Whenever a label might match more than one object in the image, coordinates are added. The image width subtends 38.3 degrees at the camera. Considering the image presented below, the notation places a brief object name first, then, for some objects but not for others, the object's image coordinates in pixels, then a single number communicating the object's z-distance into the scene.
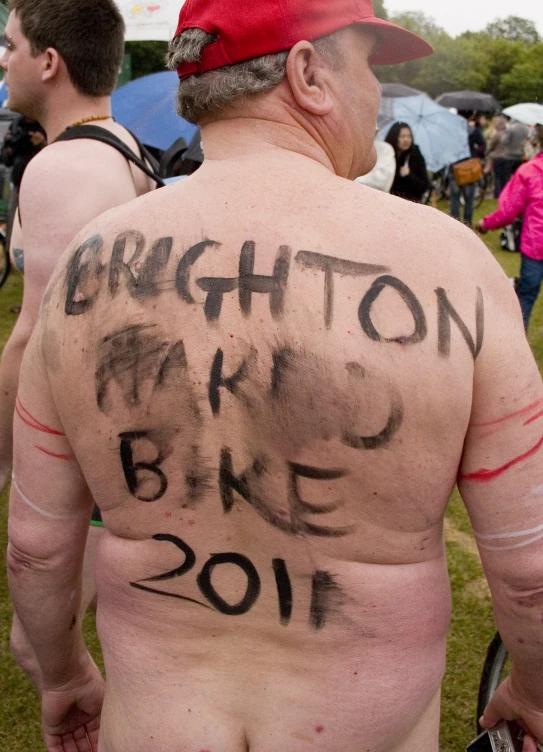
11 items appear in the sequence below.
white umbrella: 7.05
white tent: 7.23
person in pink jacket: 6.68
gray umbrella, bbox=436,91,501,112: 23.66
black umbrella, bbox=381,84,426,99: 14.75
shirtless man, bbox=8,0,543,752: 1.24
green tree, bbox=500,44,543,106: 45.92
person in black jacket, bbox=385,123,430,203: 9.85
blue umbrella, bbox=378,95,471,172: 13.75
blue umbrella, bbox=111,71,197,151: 7.73
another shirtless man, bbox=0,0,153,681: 2.22
